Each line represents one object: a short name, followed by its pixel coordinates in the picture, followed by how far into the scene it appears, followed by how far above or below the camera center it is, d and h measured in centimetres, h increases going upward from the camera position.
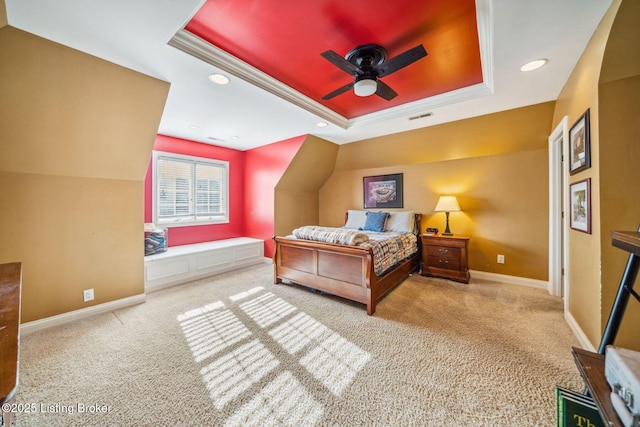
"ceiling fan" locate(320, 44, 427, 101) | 191 +123
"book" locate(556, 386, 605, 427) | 90 -78
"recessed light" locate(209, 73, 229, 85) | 225 +132
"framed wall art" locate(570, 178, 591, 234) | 189 +6
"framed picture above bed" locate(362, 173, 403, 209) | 455 +44
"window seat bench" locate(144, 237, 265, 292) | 334 -78
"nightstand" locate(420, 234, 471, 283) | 349 -68
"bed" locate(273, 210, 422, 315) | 265 -67
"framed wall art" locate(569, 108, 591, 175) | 188 +57
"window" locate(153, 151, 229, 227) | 406 +45
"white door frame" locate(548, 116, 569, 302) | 292 -4
